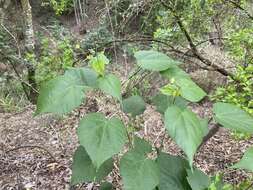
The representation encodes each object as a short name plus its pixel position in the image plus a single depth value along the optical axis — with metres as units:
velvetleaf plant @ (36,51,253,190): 0.87
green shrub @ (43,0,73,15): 3.22
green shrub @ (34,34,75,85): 2.95
